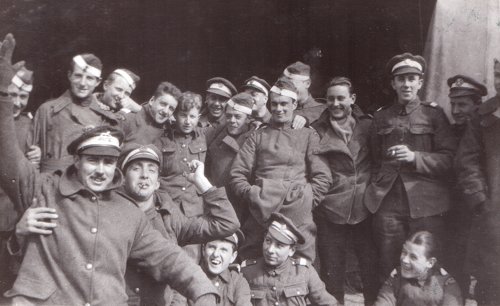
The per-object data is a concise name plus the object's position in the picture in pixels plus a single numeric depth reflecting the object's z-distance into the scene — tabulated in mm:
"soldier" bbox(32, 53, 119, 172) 5137
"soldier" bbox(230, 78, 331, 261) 5207
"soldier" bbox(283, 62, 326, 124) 6133
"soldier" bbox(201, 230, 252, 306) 4684
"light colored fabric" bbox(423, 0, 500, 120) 6133
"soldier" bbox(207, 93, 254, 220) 5613
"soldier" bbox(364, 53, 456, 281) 5133
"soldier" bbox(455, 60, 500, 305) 4875
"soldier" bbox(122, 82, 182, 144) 5511
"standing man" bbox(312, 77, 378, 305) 5383
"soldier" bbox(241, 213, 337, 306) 4844
